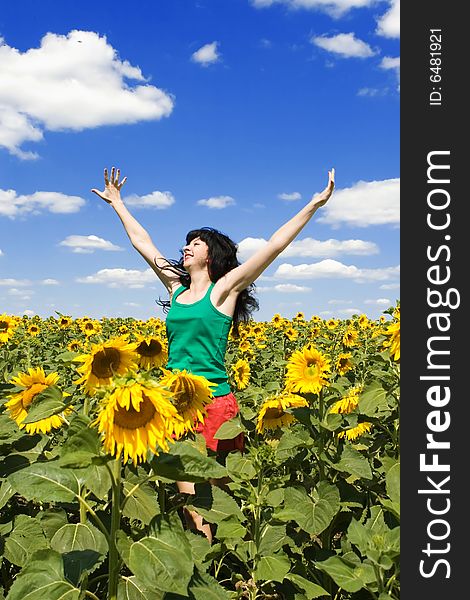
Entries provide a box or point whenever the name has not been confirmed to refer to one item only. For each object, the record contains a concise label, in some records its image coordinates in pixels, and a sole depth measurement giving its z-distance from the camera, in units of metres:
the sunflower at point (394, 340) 4.00
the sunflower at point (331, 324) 15.24
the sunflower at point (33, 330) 13.25
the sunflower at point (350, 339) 10.65
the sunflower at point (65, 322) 14.58
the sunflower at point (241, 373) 8.06
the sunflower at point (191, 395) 3.20
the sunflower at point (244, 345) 11.32
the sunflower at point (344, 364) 7.98
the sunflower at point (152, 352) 4.14
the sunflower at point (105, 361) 3.01
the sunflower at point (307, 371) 4.35
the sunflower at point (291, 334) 12.76
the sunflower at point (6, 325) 9.10
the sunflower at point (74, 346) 10.80
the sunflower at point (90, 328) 12.38
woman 4.50
